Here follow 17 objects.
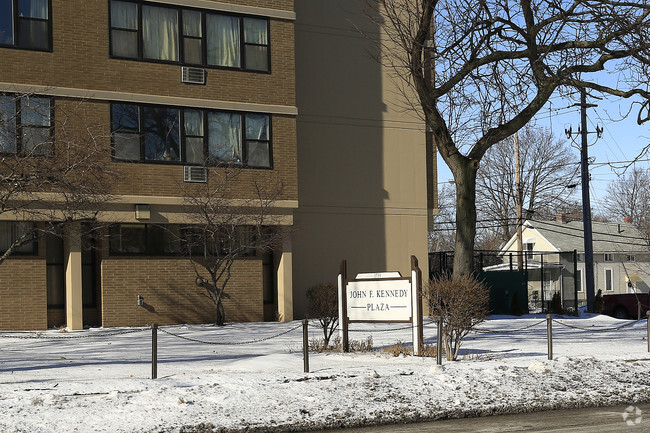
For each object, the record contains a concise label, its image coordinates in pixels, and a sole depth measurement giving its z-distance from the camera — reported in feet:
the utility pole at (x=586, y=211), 121.29
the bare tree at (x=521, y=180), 211.20
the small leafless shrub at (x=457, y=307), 53.83
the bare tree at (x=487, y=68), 71.10
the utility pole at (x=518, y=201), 170.19
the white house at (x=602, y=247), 215.10
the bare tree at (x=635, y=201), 253.44
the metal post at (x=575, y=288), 119.61
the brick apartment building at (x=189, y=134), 82.38
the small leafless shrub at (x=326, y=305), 63.52
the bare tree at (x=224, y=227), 86.94
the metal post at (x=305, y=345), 47.21
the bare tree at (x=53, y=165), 54.29
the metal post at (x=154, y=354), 45.29
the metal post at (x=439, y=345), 49.87
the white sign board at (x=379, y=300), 57.06
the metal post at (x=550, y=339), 55.16
